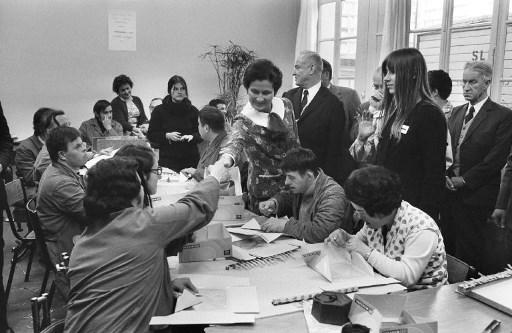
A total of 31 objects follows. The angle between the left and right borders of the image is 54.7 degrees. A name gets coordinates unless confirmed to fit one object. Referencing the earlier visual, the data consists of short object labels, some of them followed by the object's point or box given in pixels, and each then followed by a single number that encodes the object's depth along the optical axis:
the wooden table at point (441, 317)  1.53
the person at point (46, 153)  3.81
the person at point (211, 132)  4.08
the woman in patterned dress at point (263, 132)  2.82
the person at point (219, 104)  6.44
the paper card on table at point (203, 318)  1.54
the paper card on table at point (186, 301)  1.67
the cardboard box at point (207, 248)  2.20
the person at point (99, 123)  5.37
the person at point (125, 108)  6.10
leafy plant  7.77
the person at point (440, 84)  3.95
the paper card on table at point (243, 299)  1.65
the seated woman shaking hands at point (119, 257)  1.68
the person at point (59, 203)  2.96
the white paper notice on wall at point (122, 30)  7.31
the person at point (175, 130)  5.17
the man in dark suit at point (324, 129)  3.46
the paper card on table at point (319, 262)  1.94
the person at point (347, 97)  4.72
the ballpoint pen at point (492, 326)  1.48
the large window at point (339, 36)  7.20
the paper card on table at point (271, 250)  2.23
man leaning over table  2.52
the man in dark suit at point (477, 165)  3.47
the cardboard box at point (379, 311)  1.44
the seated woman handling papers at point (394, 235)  1.98
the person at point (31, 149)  4.44
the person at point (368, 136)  2.81
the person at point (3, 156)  2.53
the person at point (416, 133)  2.47
